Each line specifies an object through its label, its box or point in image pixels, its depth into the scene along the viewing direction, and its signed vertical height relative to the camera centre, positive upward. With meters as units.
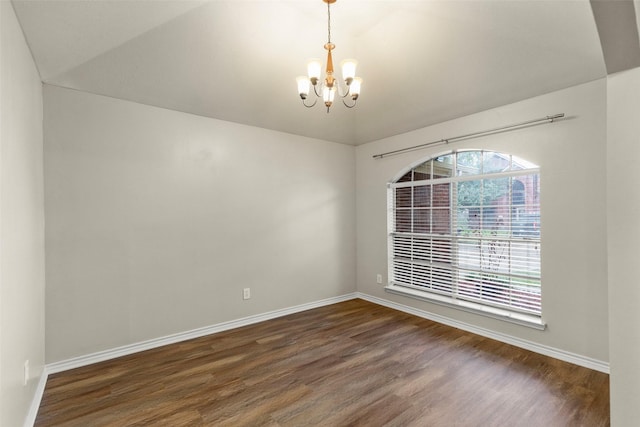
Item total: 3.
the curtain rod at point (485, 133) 2.92 +0.87
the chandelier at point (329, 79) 2.36 +1.08
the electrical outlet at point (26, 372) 1.95 -1.00
